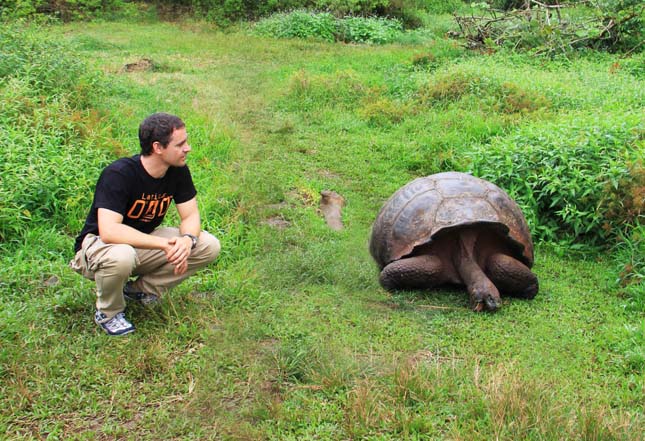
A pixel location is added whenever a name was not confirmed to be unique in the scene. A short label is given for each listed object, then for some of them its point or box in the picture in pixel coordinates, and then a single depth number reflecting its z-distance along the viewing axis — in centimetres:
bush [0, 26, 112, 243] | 514
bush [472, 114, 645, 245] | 521
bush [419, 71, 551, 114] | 816
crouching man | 371
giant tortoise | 439
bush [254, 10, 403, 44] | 1534
